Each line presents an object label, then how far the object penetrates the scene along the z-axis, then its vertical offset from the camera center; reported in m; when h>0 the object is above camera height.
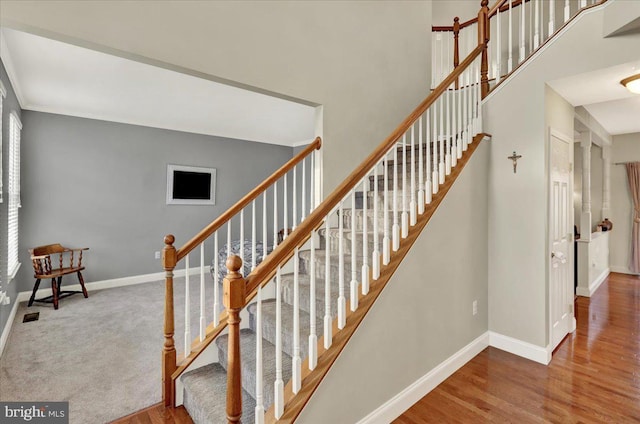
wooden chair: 4.07 -0.75
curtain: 5.62 +0.09
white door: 2.84 -0.20
